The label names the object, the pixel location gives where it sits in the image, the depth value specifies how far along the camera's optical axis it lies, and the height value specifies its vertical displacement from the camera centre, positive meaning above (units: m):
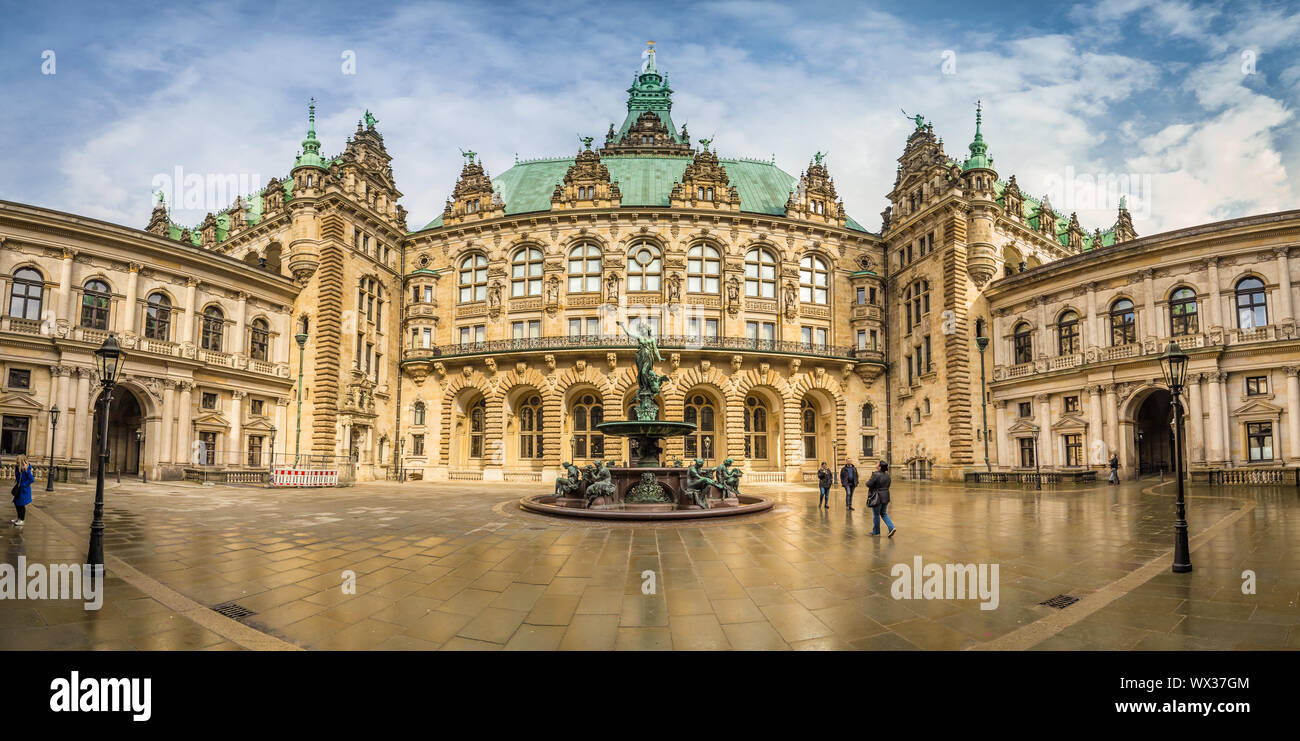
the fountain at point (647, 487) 14.73 -1.87
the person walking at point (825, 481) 17.95 -1.98
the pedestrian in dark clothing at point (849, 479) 16.78 -1.78
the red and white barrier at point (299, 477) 26.58 -2.73
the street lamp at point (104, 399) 7.82 +0.33
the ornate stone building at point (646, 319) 26.09 +5.48
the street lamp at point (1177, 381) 7.93 +0.63
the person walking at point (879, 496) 11.39 -1.56
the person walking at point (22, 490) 11.06 -1.39
